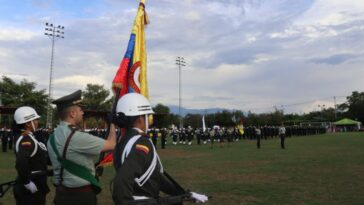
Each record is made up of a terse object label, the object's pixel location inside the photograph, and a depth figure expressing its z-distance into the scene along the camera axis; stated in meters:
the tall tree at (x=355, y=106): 108.88
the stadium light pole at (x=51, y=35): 47.22
